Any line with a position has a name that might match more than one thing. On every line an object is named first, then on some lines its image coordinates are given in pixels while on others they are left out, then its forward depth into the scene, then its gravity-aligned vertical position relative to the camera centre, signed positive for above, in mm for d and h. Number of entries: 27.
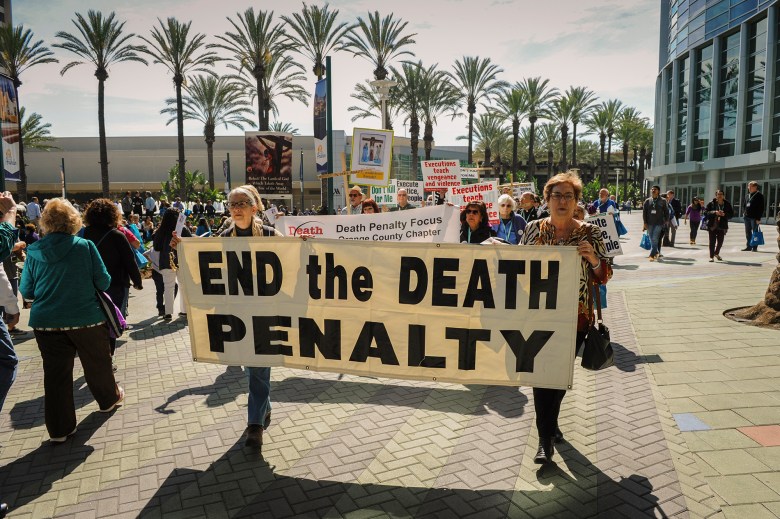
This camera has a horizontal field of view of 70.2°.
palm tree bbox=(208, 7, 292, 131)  30969 +9020
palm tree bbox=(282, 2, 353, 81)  29359 +9345
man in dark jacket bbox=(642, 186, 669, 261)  15359 -313
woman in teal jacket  4324 -732
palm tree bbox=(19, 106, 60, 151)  50531 +6948
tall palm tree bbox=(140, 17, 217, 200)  32969 +9307
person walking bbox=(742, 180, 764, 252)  15045 -81
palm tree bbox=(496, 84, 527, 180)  50000 +8983
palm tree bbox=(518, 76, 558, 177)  50219 +9943
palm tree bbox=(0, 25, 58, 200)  32688 +9210
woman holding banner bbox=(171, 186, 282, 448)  4266 -240
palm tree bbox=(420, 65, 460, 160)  39938 +8061
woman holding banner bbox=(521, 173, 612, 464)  3879 -357
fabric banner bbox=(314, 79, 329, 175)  13703 +2085
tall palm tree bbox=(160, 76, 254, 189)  45219 +8466
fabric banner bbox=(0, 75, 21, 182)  8938 +1287
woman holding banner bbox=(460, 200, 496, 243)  6516 -205
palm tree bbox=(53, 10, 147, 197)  32188 +9495
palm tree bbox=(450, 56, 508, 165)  43562 +9935
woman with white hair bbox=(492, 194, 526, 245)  7516 -239
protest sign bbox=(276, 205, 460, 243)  6531 -237
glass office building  35281 +7799
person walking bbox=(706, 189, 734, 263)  14453 -366
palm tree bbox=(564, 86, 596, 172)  56875 +10578
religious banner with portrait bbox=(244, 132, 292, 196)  11570 +918
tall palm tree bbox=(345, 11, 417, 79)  32375 +9760
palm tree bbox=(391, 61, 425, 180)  39406 +8069
